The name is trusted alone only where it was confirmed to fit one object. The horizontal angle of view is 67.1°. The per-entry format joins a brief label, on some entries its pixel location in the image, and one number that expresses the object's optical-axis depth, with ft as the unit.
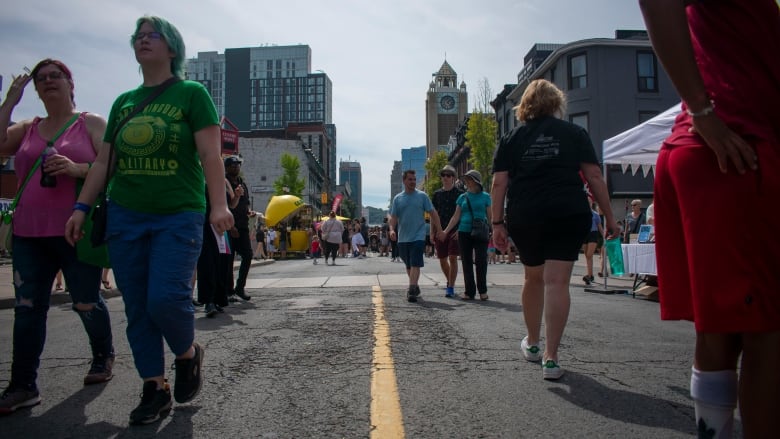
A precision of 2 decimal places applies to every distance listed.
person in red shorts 5.00
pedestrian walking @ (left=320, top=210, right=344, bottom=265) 64.95
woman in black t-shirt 11.59
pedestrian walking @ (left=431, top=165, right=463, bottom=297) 27.09
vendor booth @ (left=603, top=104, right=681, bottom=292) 26.76
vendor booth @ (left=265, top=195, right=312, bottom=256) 100.68
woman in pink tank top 10.23
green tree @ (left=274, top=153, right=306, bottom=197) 235.40
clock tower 400.47
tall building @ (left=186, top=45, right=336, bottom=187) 573.33
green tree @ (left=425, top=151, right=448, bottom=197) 220.43
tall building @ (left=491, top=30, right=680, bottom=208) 112.88
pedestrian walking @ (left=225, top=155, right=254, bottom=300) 23.97
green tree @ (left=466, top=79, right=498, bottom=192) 135.95
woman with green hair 8.97
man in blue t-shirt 26.14
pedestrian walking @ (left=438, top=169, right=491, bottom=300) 25.26
